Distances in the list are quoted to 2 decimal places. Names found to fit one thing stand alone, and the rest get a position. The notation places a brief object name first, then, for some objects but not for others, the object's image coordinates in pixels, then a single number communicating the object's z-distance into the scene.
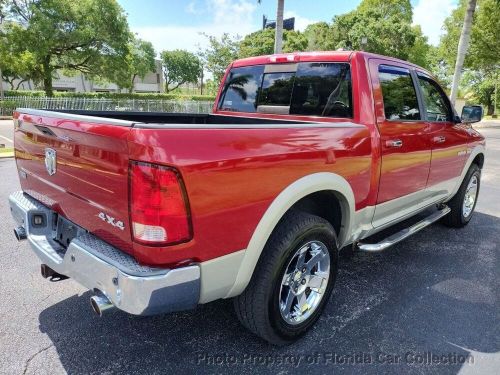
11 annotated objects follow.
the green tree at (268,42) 34.39
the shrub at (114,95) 32.94
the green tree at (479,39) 25.83
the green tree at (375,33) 32.59
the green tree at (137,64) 27.45
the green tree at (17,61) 23.48
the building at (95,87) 57.88
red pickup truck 1.86
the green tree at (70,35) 23.14
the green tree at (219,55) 26.89
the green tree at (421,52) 36.95
